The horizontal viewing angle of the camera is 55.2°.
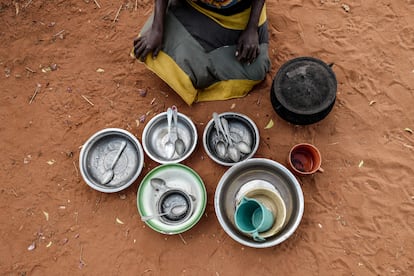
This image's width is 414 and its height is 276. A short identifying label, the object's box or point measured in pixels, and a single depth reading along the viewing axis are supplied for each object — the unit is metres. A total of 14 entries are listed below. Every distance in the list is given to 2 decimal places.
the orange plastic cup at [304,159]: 2.23
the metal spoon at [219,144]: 2.29
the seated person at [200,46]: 2.34
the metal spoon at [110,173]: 2.33
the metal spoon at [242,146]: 2.28
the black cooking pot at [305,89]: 2.24
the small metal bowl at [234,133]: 2.31
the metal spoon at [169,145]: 2.35
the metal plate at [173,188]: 2.17
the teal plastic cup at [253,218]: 1.92
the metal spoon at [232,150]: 2.26
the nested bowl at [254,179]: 2.05
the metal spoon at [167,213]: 2.14
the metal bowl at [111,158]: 2.33
